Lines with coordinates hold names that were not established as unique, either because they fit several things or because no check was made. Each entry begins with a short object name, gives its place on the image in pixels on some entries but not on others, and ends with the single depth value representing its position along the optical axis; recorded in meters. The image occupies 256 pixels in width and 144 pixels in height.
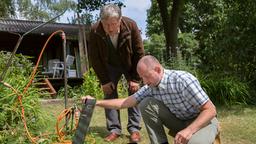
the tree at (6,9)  15.72
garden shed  7.39
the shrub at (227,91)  4.54
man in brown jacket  2.54
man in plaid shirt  1.80
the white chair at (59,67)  8.00
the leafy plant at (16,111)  2.42
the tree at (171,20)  7.80
